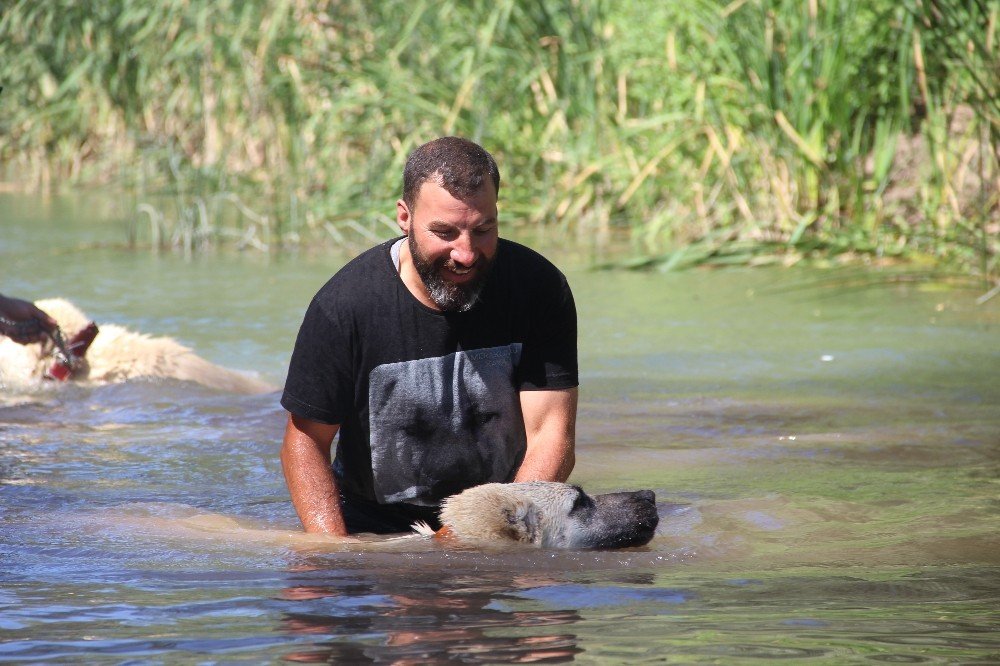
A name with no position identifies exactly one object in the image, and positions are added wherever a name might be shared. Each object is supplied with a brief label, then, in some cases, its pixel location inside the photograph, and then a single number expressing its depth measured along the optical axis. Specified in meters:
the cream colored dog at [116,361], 12.32
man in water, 7.68
